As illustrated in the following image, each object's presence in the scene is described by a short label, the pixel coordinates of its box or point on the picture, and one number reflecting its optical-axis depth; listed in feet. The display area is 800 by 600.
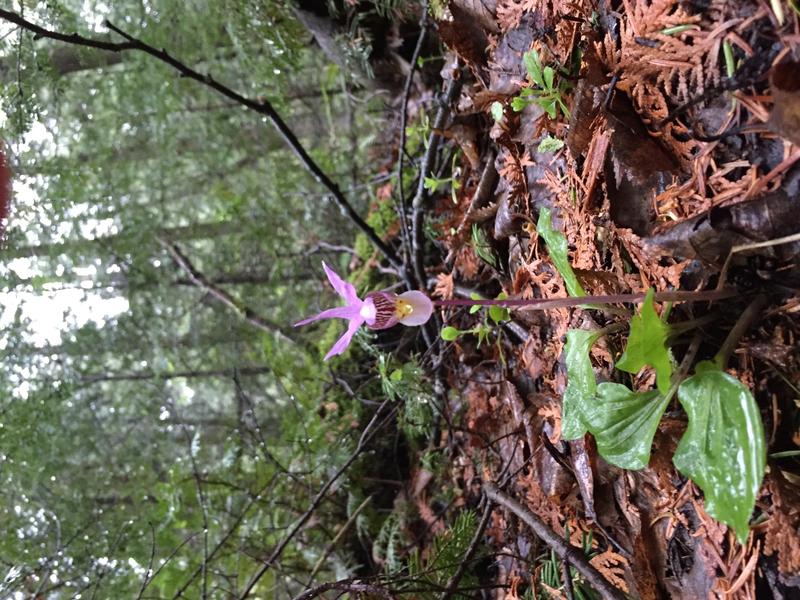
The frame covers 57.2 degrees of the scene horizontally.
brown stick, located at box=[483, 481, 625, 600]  0.89
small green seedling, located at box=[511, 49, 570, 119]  0.96
